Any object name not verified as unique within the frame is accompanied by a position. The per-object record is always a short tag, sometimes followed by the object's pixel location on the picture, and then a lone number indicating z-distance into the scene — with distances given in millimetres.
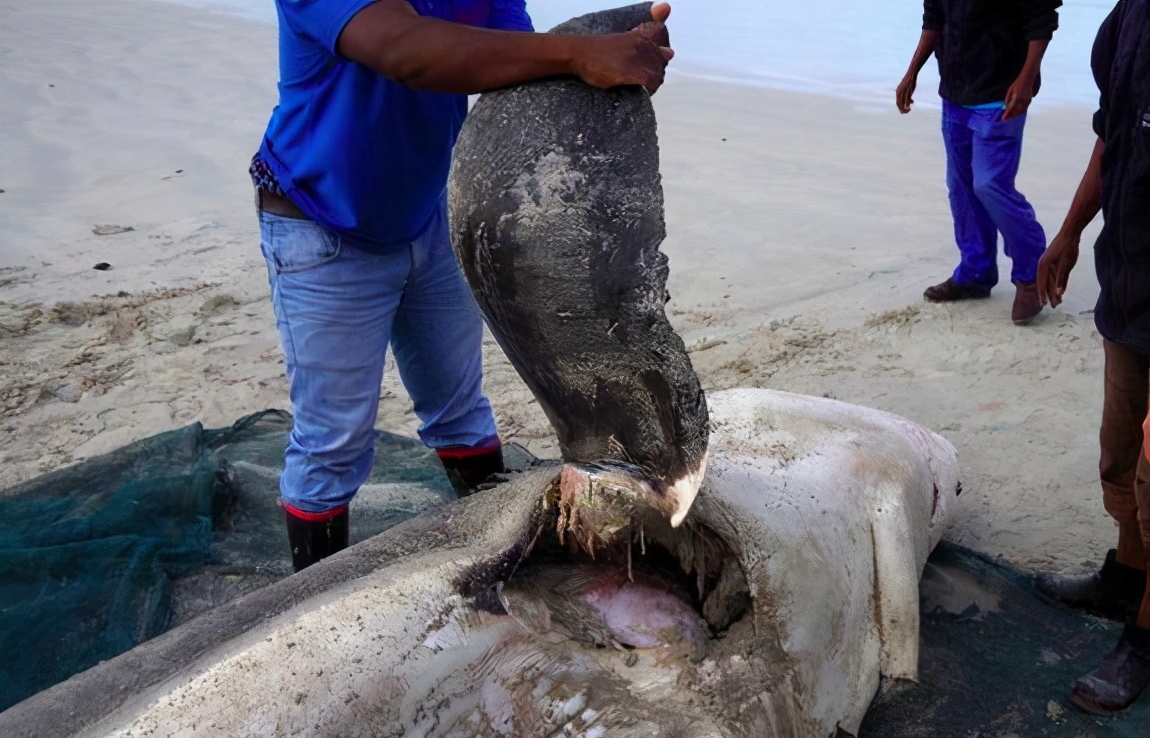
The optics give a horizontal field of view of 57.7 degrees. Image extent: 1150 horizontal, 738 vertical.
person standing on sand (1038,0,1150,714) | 2395
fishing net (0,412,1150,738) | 2566
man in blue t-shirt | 1932
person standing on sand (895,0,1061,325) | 4332
